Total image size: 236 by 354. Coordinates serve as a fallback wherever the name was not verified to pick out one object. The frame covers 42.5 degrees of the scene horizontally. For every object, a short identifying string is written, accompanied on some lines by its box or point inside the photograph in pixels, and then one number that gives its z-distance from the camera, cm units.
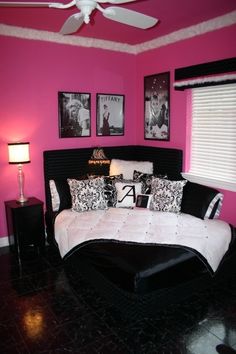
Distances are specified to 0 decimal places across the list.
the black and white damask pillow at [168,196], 362
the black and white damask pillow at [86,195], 371
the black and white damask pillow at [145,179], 397
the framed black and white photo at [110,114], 452
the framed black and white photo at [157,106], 431
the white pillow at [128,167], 428
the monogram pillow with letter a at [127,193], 387
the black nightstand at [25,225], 363
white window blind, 355
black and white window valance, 332
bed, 245
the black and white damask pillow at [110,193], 391
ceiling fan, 203
